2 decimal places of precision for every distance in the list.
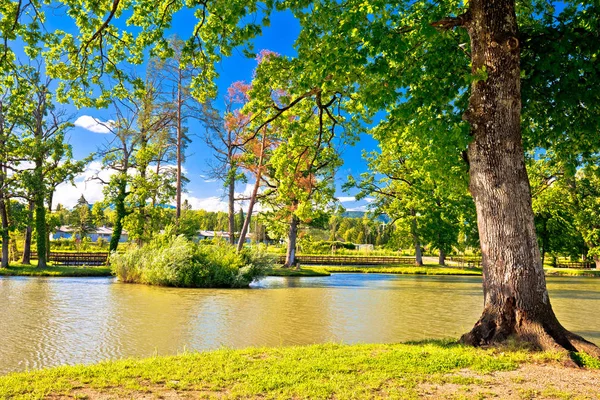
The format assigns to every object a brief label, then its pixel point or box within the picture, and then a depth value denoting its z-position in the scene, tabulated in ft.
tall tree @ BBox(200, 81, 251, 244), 86.07
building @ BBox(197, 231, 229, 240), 340.80
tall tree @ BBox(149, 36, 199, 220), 86.00
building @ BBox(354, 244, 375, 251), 214.81
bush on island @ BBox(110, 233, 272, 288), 61.00
